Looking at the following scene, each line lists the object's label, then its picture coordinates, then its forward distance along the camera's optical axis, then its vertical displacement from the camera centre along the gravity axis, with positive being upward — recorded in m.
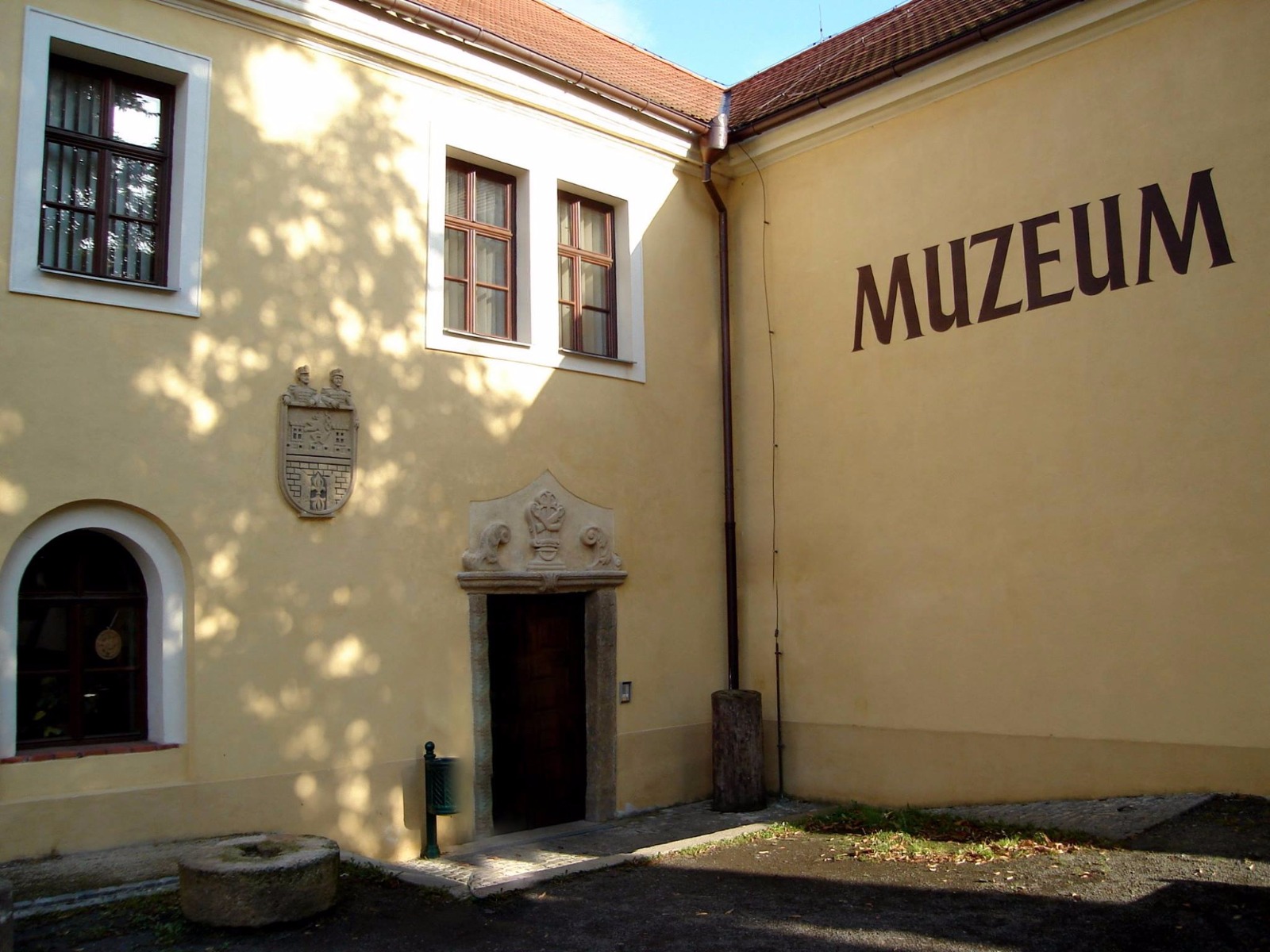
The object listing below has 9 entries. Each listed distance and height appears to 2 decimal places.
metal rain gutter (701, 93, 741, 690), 10.62 +2.14
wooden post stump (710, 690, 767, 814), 9.77 -1.23
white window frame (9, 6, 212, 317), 6.88 +3.03
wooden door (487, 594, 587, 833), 9.28 -0.80
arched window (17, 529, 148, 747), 6.88 -0.13
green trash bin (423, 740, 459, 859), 8.30 -1.29
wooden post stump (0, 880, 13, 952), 5.01 -1.31
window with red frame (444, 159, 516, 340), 9.32 +3.10
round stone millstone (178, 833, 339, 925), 5.86 -1.40
